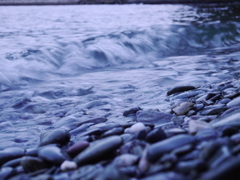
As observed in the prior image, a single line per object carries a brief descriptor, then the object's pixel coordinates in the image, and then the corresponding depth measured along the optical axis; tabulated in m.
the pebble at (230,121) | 0.83
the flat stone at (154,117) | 1.08
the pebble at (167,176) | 0.66
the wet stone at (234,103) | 1.03
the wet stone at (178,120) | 1.04
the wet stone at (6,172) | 0.81
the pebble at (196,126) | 0.82
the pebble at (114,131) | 0.93
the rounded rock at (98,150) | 0.79
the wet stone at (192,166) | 0.67
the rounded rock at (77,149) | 0.84
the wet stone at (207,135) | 0.77
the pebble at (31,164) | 0.82
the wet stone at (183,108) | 1.13
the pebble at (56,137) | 0.95
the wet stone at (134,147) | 0.79
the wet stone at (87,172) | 0.74
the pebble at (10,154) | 0.89
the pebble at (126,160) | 0.75
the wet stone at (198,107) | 1.12
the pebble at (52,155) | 0.82
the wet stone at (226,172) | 0.62
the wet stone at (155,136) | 0.82
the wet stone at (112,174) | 0.69
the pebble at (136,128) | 0.93
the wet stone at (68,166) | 0.79
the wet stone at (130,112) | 1.18
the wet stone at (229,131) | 0.77
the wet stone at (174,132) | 0.82
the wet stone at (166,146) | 0.72
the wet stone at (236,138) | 0.72
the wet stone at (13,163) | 0.86
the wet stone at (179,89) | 1.39
